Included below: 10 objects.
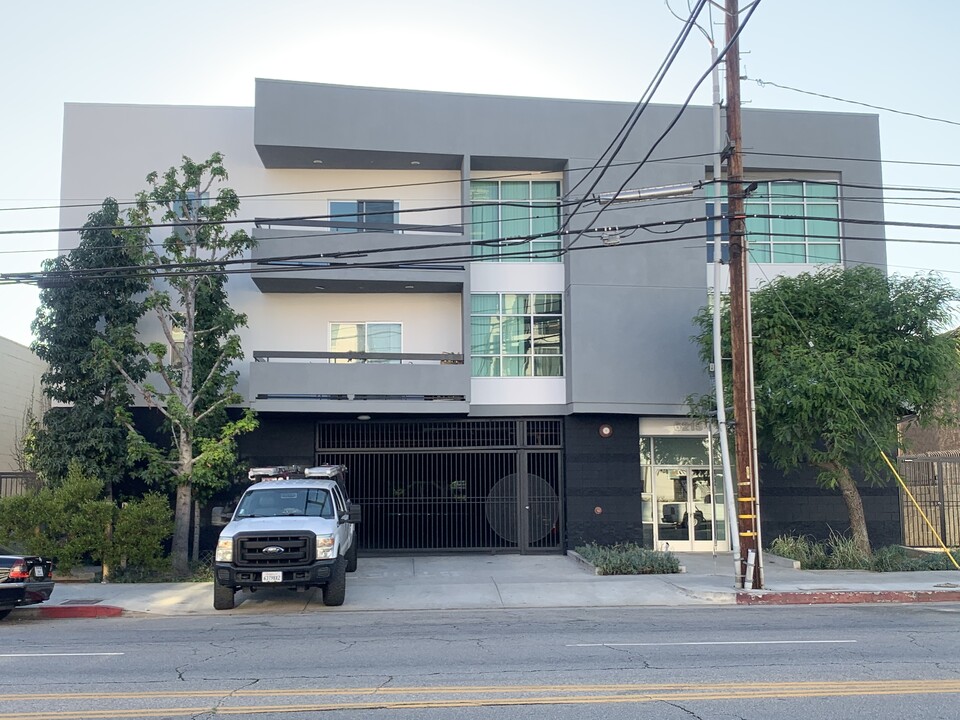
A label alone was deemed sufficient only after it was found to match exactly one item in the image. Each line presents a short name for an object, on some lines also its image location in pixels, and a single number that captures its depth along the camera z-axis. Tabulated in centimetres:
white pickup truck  1481
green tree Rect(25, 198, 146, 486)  2005
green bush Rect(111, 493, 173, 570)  1939
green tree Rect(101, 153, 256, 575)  1972
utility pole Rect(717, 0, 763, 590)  1659
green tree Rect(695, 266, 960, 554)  1880
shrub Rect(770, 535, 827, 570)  2042
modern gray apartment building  2241
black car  1440
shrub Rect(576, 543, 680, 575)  1941
